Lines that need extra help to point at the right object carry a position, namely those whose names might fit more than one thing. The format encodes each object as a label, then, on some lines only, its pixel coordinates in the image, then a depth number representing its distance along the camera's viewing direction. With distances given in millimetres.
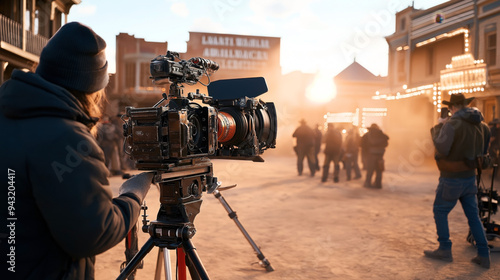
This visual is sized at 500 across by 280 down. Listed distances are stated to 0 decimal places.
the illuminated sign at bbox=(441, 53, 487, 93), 13870
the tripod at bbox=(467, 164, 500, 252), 4871
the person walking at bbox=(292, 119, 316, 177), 12242
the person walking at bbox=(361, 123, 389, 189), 9852
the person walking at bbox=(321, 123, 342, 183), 11188
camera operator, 1191
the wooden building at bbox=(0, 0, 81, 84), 12445
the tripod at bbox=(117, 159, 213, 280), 2074
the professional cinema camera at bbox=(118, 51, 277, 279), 1910
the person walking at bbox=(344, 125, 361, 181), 11680
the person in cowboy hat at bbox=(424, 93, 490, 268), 4348
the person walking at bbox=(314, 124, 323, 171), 14837
